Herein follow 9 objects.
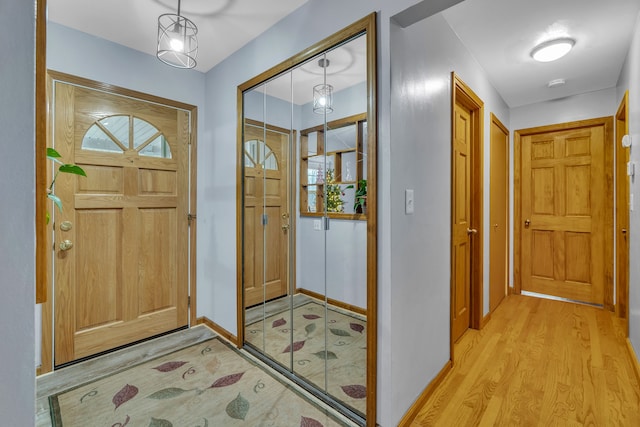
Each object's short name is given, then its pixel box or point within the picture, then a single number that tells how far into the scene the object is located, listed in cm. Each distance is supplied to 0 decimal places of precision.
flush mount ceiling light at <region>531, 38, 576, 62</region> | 227
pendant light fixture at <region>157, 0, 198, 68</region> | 167
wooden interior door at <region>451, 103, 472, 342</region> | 249
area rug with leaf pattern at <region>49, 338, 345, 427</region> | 161
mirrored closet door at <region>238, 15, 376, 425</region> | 159
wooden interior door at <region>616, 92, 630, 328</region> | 281
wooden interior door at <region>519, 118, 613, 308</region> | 335
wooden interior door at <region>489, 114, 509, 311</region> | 313
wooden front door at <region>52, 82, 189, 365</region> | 213
